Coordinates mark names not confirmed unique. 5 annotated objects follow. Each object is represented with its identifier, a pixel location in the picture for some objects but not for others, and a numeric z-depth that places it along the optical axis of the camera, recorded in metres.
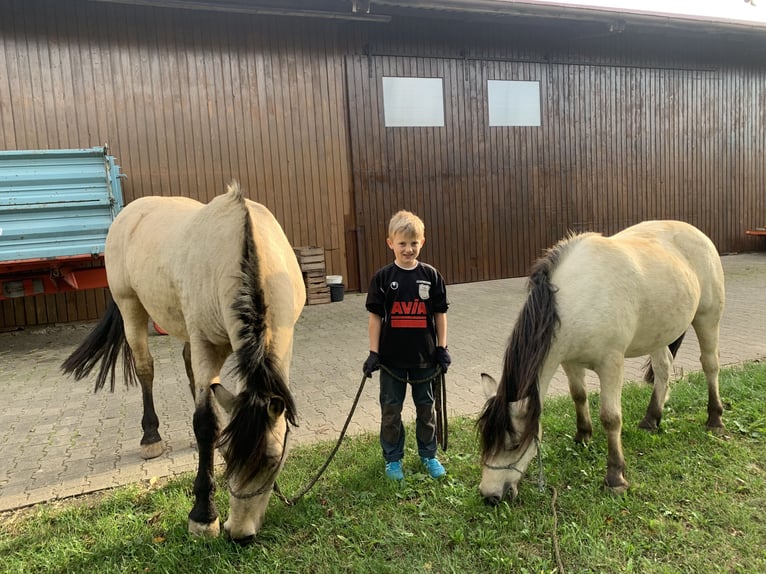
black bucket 9.79
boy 3.17
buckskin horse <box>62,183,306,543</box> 2.23
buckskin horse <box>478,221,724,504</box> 2.73
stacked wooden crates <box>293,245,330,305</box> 9.34
